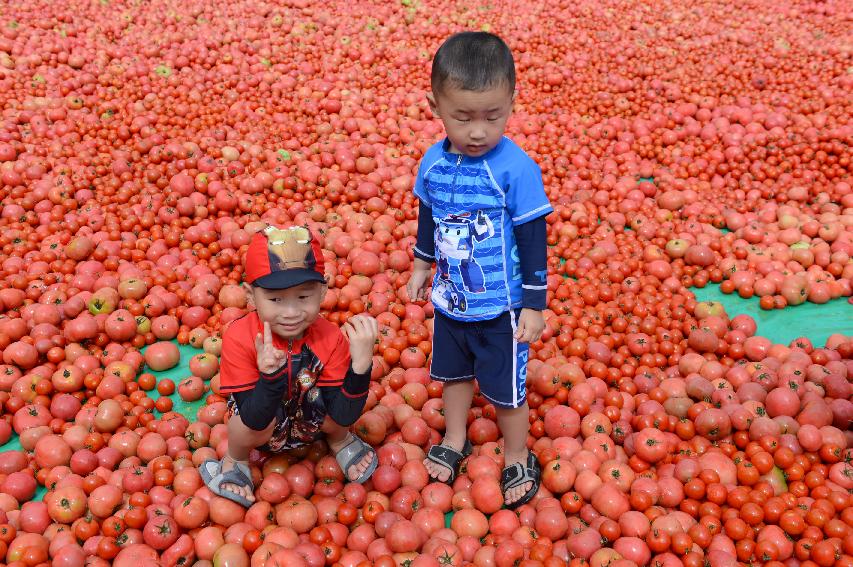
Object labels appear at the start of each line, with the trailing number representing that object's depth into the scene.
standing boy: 2.41
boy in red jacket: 2.61
